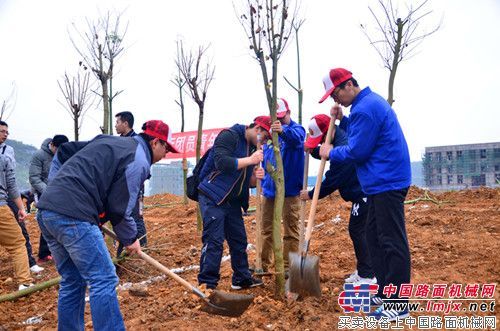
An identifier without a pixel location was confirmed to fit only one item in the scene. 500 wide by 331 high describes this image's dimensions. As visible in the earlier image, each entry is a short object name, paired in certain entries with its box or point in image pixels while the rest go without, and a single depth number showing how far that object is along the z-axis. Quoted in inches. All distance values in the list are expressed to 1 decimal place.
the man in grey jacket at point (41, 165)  239.3
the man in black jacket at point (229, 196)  162.1
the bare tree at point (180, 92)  450.7
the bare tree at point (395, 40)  343.9
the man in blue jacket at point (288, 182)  184.7
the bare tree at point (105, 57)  264.4
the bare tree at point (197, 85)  303.4
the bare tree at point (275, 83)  153.2
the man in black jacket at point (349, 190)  164.6
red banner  548.1
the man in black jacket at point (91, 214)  108.4
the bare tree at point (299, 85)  409.7
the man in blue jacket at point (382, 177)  127.5
